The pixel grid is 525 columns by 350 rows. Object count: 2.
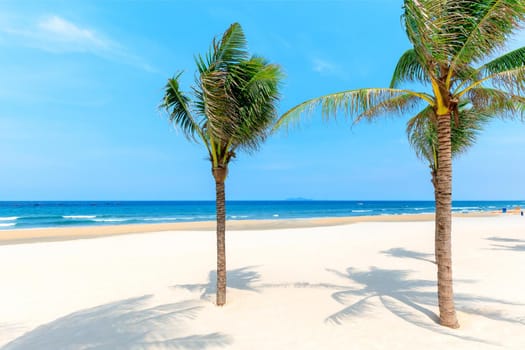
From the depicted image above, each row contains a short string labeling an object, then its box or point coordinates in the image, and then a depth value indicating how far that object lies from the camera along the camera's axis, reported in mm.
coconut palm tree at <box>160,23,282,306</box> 5277
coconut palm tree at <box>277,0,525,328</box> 3807
